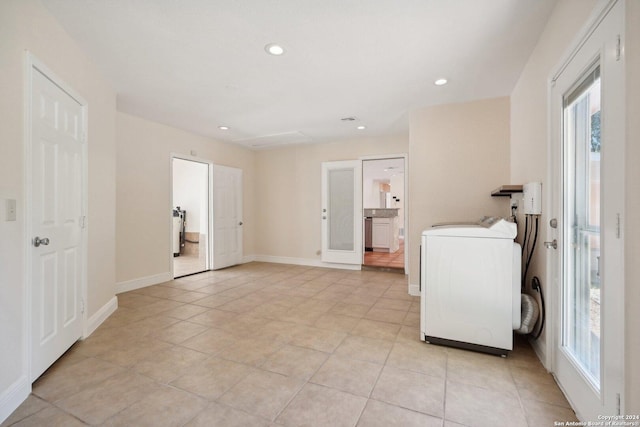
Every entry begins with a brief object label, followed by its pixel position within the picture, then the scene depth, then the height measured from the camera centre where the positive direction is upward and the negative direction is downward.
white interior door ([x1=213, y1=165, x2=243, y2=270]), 5.46 -0.08
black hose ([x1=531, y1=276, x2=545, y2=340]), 2.15 -0.68
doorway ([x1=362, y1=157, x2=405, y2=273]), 6.09 -0.55
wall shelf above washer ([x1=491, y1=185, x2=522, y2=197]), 2.61 +0.22
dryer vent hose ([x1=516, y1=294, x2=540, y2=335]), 2.18 -0.80
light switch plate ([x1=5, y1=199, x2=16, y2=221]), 1.58 +0.01
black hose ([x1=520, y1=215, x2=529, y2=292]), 2.57 -0.29
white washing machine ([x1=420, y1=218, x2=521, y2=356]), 2.15 -0.58
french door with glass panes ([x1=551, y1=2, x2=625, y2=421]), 1.19 -0.05
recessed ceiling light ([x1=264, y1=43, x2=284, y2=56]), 2.37 +1.41
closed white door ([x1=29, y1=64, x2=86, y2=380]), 1.85 -0.06
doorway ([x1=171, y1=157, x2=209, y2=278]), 7.23 +0.06
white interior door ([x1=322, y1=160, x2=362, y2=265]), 5.53 +0.01
